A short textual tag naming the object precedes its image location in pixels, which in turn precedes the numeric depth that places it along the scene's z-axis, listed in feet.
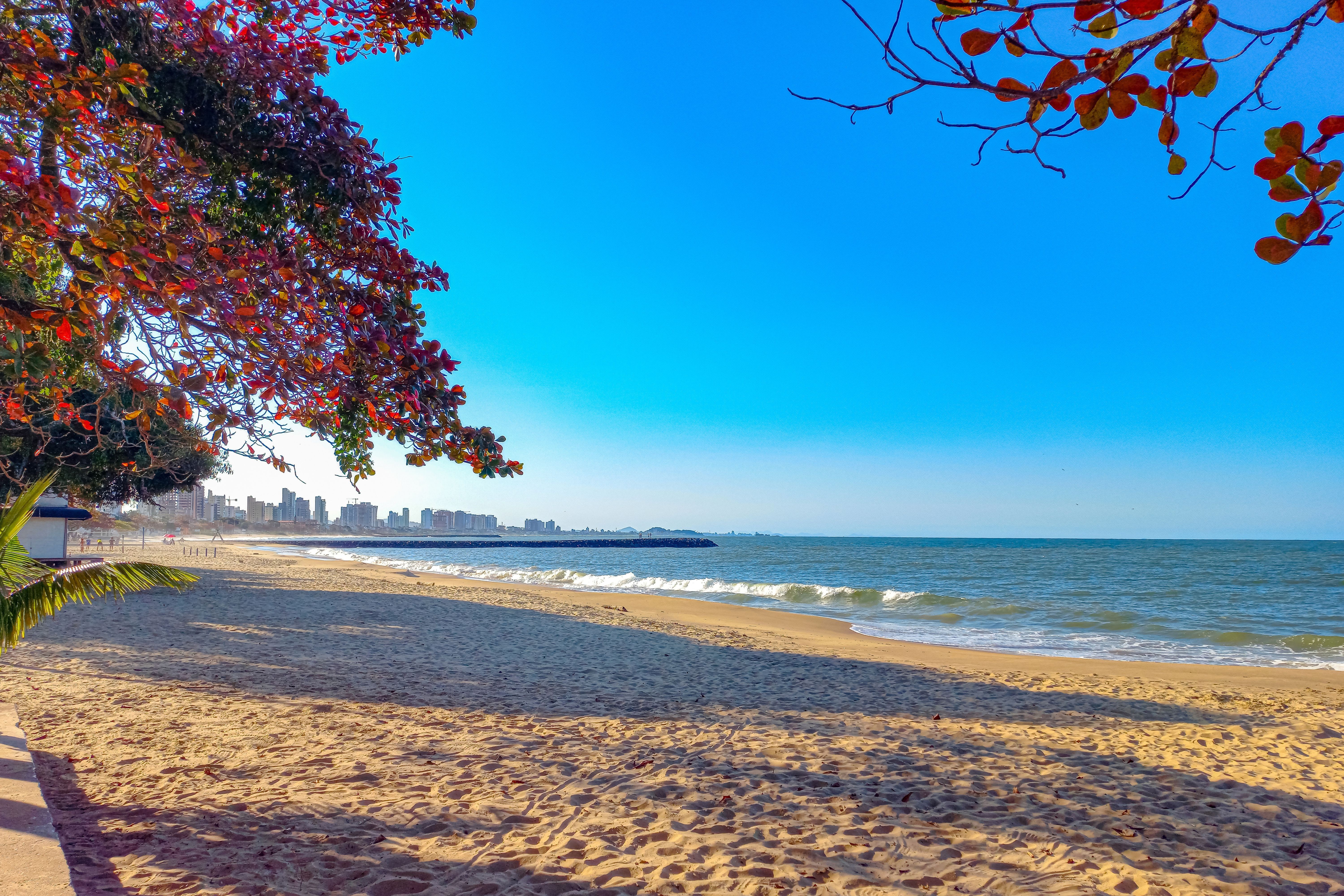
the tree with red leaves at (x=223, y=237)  10.50
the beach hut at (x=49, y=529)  74.59
